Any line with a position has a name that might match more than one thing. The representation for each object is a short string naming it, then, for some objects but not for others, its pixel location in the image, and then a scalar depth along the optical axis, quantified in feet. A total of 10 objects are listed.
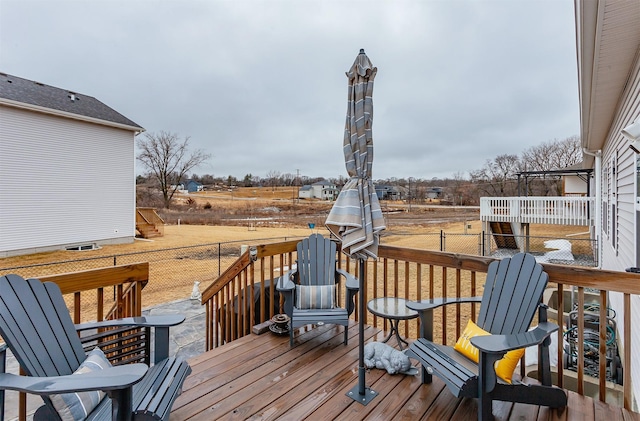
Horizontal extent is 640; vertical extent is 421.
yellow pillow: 6.29
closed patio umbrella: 6.68
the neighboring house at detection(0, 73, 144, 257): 34.94
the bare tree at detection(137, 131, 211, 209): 93.86
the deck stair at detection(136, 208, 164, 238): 54.85
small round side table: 8.75
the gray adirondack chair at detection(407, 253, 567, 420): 5.61
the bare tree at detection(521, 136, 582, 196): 81.61
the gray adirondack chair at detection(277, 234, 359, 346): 9.30
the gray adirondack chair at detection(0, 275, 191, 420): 4.25
